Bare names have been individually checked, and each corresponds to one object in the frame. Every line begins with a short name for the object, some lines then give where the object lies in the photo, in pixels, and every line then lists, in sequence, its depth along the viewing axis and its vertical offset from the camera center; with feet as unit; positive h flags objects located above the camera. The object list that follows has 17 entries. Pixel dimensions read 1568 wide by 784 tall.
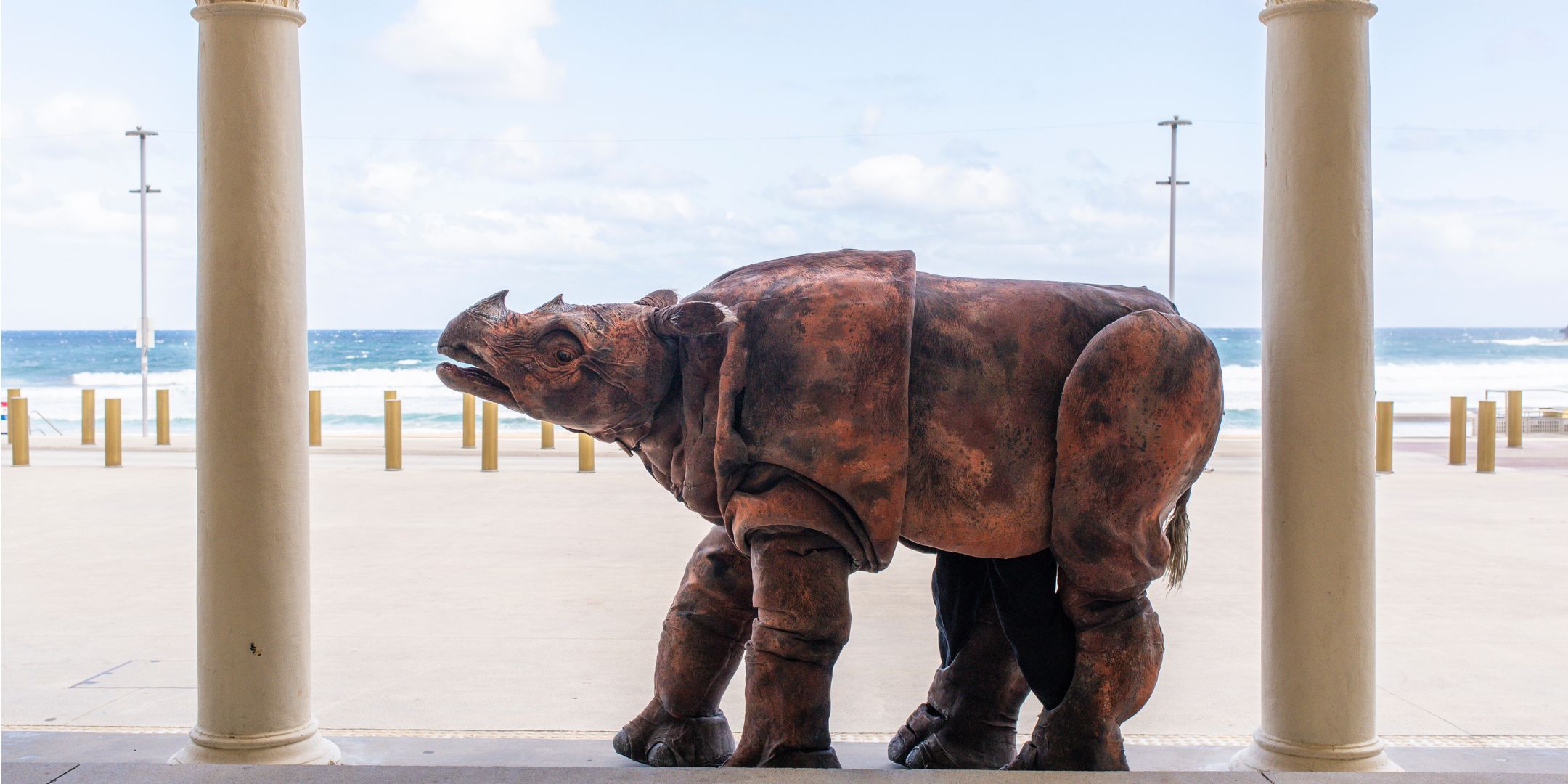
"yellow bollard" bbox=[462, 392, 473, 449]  53.67 -2.49
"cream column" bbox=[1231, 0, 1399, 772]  11.28 -0.42
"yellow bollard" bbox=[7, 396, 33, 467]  44.80 -2.22
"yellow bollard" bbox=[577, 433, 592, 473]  42.91 -2.97
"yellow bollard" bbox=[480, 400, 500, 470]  43.88 -2.66
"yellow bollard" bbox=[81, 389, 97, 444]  53.93 -2.10
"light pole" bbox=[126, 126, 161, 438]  60.75 +1.95
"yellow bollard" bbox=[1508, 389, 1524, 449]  54.85 -2.48
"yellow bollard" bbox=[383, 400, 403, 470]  44.73 -2.54
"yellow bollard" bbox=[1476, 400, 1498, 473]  43.21 -2.46
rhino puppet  10.13 -0.53
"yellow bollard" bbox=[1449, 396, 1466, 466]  47.39 -2.53
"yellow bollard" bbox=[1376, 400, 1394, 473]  43.29 -2.48
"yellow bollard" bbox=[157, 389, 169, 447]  53.72 -2.15
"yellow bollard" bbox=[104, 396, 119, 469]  44.70 -2.31
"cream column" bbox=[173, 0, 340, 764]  11.73 -0.27
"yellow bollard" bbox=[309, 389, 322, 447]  52.11 -2.06
